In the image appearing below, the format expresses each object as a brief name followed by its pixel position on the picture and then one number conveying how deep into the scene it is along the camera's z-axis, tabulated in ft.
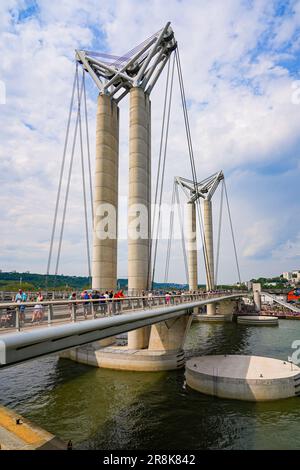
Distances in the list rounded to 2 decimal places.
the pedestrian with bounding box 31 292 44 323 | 33.36
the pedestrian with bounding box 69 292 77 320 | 38.32
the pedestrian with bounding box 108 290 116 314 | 49.29
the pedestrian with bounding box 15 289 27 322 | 30.88
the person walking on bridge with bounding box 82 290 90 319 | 42.19
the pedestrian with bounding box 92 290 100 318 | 44.42
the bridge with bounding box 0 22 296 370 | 99.04
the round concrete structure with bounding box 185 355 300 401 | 71.92
